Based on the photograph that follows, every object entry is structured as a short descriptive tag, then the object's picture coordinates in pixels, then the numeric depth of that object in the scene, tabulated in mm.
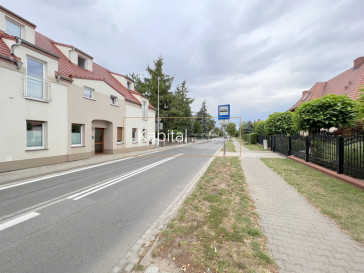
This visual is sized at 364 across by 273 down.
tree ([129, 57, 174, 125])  27422
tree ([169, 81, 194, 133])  28014
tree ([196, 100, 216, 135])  55578
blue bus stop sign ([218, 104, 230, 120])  8414
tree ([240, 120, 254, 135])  47512
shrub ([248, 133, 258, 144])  28078
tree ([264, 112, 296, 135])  16644
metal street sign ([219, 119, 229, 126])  8523
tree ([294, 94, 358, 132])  7766
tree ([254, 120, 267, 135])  24741
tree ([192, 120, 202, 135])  41691
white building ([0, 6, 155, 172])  7637
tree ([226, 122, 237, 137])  66562
